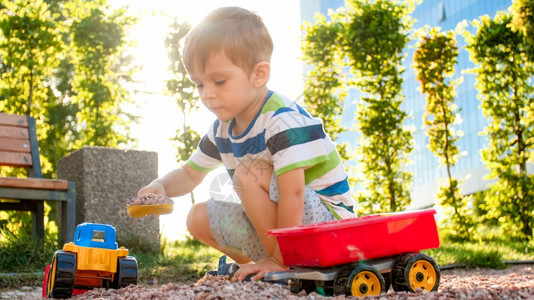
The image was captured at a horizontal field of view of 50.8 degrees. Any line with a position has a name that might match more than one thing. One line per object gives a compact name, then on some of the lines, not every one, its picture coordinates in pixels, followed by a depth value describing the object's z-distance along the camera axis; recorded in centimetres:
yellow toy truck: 227
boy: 229
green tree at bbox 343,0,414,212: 701
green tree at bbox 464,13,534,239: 689
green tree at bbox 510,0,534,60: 684
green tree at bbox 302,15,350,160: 693
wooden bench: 426
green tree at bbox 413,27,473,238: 751
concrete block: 540
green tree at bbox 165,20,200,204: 686
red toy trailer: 195
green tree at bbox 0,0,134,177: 639
